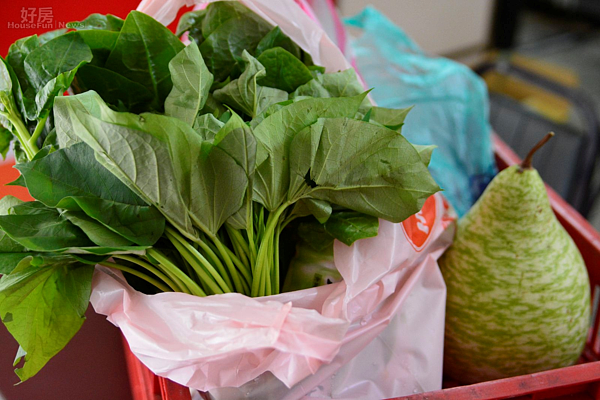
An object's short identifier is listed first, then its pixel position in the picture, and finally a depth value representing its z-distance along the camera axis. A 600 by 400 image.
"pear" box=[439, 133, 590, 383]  0.57
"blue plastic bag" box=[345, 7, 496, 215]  0.96
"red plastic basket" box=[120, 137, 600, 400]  0.46
